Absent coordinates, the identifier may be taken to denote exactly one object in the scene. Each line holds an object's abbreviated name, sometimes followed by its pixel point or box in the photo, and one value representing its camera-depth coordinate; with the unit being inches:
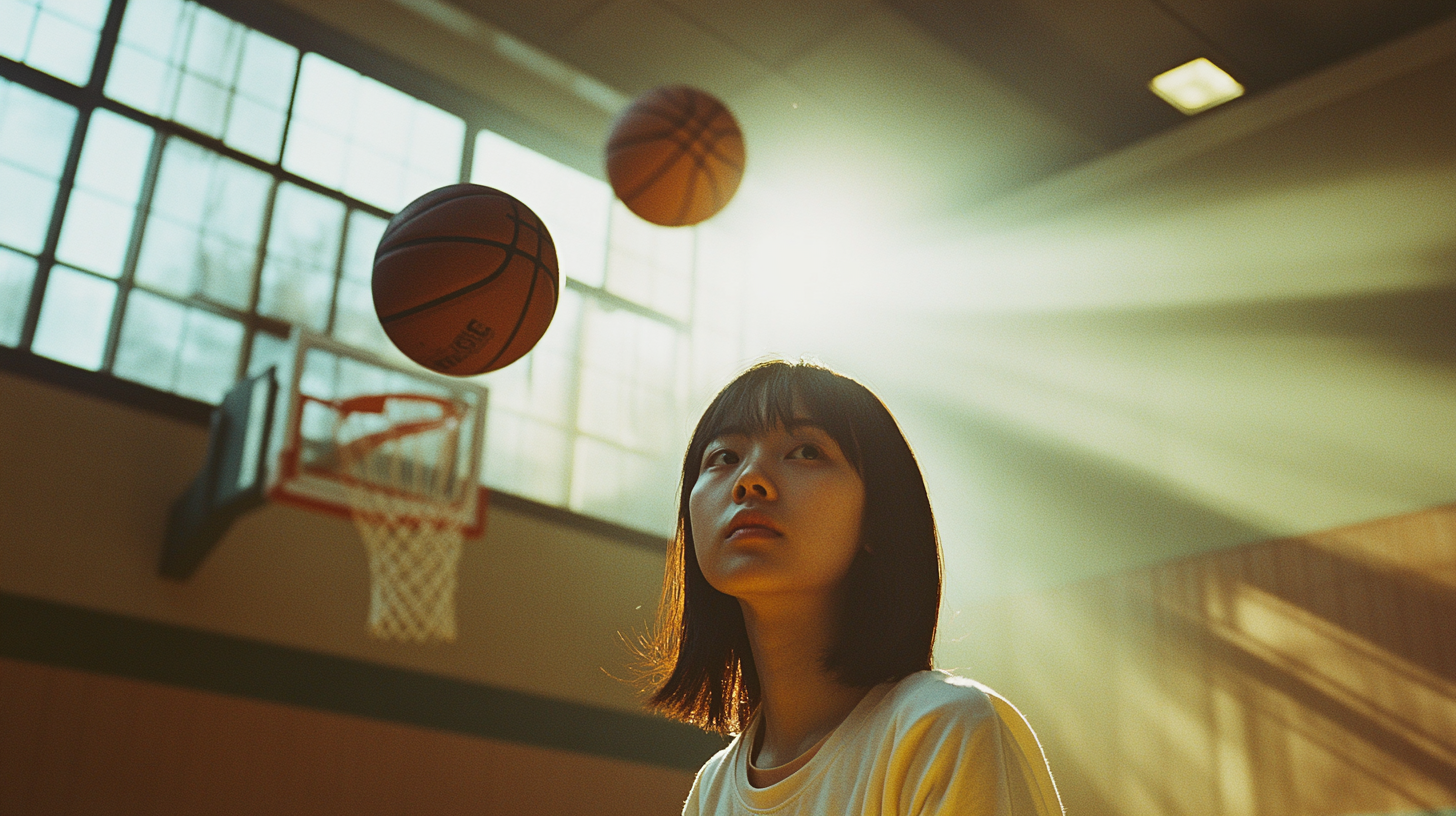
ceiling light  241.3
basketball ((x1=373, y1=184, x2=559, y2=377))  107.8
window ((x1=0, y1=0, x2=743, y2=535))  196.7
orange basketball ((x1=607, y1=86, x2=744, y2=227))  165.3
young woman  51.2
